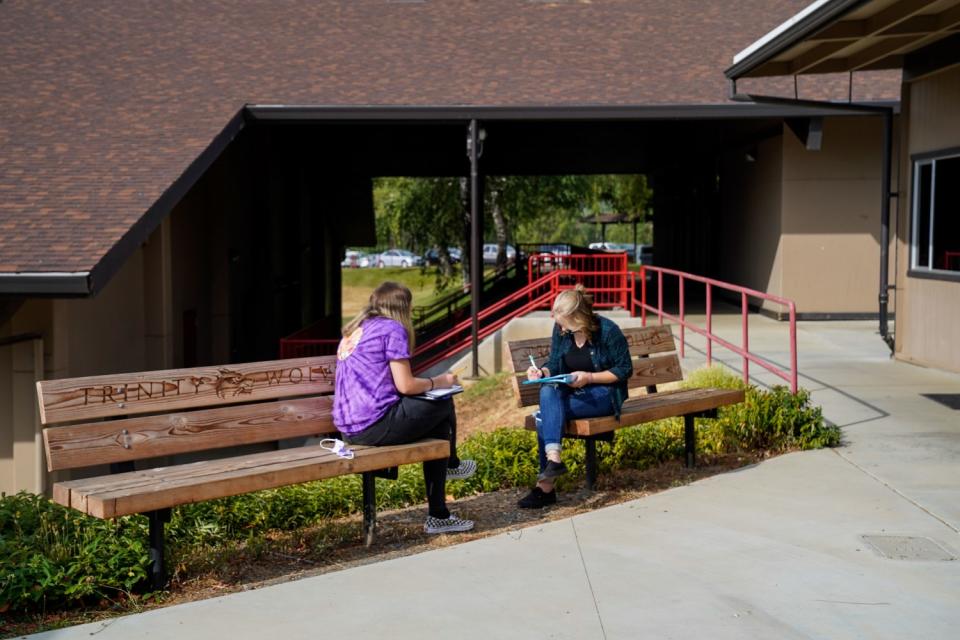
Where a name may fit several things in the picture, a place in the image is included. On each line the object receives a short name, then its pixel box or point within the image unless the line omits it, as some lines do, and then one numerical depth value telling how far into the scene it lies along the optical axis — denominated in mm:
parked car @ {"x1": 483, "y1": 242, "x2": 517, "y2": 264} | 69975
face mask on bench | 5715
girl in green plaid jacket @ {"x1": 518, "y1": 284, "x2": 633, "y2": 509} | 6668
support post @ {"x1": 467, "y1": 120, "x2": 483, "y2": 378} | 14680
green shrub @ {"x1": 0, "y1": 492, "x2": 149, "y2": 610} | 4836
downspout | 13641
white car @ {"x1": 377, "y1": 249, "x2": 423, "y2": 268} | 80625
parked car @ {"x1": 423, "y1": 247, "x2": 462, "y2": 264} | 52650
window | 12195
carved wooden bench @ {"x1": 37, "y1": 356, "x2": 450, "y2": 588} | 5094
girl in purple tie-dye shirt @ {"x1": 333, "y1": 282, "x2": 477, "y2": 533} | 5945
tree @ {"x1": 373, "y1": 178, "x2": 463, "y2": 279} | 32719
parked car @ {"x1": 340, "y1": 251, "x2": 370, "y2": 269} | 76919
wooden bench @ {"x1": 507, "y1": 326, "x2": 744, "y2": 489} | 6895
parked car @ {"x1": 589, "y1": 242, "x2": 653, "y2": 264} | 54406
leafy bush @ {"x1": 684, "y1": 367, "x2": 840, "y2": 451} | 8172
